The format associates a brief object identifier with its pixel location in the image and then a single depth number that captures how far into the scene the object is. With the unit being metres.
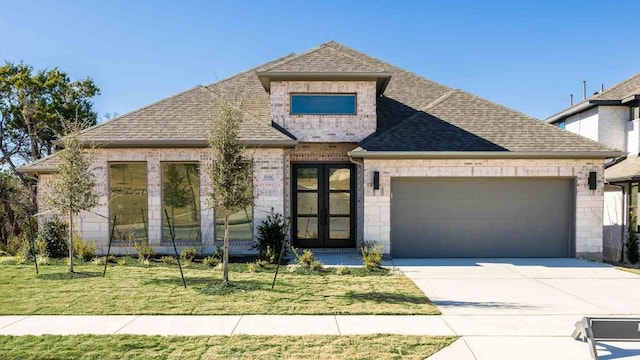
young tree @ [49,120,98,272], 8.84
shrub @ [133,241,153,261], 10.43
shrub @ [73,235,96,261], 10.44
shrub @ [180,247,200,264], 10.40
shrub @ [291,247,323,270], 9.40
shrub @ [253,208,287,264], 10.28
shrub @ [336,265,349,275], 8.95
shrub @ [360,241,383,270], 9.45
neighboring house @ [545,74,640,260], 12.65
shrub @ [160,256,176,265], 10.18
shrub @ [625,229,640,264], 11.25
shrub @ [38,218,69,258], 10.83
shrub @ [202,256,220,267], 9.83
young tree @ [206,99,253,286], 7.49
